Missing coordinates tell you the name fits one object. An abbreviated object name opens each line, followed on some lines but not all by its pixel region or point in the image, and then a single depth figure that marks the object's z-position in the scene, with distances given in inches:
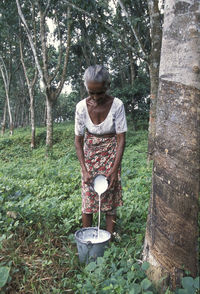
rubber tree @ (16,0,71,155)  350.1
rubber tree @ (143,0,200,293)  64.9
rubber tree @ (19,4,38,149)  435.0
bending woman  96.3
